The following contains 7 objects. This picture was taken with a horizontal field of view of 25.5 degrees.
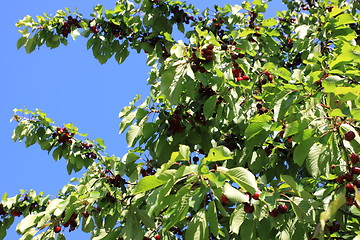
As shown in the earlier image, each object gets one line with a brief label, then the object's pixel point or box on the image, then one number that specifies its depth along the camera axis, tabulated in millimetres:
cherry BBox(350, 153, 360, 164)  2058
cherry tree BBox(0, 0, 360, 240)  1982
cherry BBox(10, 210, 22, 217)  2995
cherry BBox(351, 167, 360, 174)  2038
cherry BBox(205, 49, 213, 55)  2239
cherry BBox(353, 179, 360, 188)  2025
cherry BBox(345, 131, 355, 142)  2009
